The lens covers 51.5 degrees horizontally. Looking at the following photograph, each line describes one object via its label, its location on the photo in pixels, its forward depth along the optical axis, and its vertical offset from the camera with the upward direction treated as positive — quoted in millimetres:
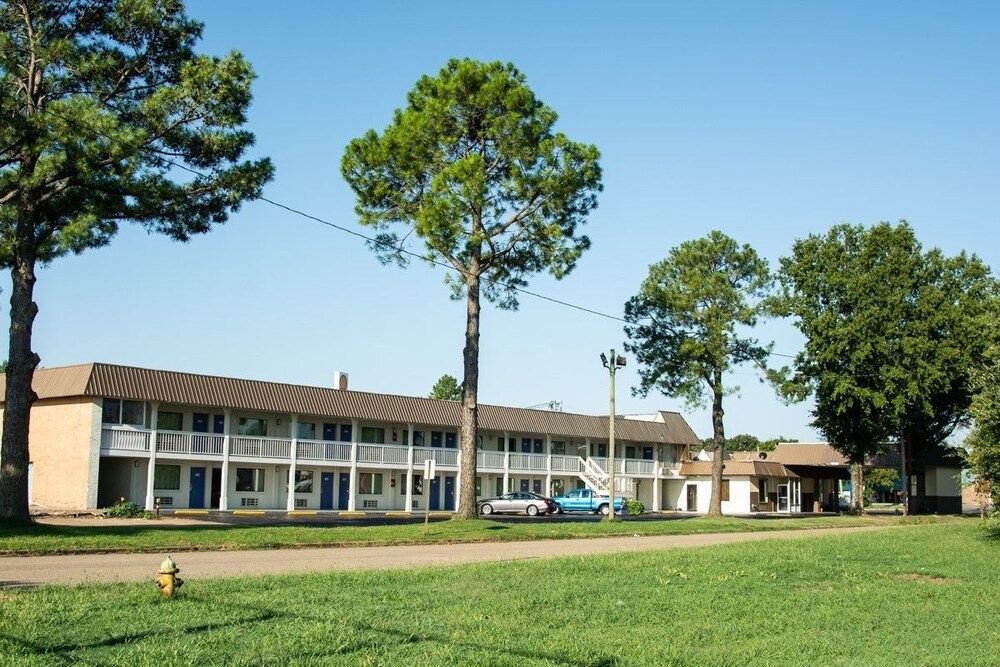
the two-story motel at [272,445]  43562 +776
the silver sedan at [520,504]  53688 -1984
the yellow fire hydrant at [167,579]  11422 -1336
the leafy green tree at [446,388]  114688 +8397
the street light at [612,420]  40219 +1875
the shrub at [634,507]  58625 -2190
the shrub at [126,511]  39000 -2079
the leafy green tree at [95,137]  24859 +7862
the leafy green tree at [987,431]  25047 +1135
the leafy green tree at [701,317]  50719 +7515
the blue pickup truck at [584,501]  59250 -1948
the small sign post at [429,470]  33812 -214
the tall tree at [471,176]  34031 +9649
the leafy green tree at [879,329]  51031 +7223
